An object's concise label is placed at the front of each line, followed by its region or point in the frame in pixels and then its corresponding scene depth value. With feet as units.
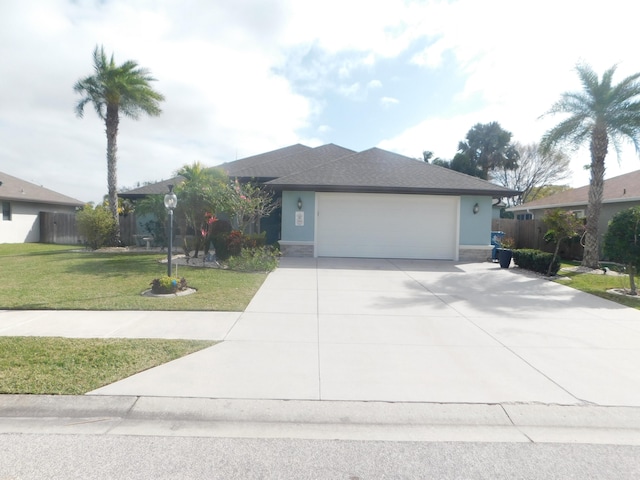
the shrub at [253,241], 39.14
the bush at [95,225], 51.65
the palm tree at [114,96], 51.49
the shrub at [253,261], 36.61
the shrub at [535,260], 38.10
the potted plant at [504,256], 42.68
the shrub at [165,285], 25.98
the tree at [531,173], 114.62
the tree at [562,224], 37.06
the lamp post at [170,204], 27.22
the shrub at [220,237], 38.96
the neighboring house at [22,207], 65.87
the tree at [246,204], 40.14
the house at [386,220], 46.50
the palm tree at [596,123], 42.68
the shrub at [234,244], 38.52
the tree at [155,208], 44.45
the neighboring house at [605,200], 51.60
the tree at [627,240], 29.71
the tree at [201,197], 39.22
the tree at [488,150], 106.63
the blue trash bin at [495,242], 48.24
